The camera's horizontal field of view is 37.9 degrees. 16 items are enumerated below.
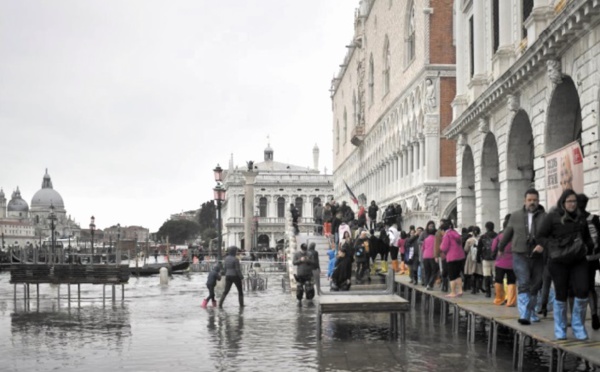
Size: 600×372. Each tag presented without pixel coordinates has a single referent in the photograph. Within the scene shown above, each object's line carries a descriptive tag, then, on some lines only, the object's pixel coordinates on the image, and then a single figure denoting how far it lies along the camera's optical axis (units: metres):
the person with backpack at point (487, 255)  17.23
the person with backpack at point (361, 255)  25.38
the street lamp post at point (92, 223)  74.93
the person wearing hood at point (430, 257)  18.89
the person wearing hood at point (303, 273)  23.69
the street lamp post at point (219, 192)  32.97
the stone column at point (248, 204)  61.22
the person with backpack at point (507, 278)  13.98
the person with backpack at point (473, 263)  18.26
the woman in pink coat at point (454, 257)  17.25
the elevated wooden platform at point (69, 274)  24.06
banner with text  14.93
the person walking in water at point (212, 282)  23.20
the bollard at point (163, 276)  38.97
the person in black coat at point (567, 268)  9.96
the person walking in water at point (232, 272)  22.19
